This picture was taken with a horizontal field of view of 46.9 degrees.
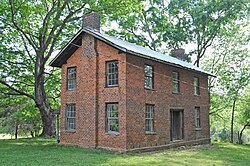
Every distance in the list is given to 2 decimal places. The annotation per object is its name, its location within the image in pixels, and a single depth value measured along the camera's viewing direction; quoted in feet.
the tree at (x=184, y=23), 98.22
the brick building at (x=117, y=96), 52.85
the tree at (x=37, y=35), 71.15
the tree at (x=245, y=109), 104.77
